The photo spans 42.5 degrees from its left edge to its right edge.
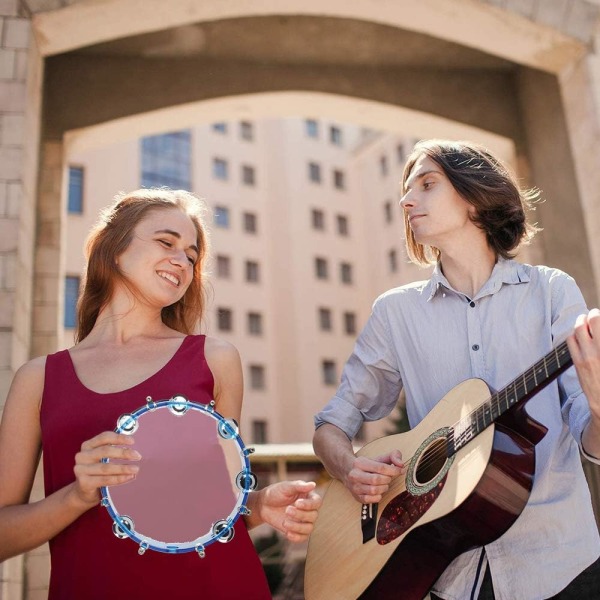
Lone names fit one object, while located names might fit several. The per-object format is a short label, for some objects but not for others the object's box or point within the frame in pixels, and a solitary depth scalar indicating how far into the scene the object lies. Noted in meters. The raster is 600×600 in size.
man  2.34
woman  2.11
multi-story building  36.72
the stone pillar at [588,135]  6.41
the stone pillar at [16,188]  4.77
